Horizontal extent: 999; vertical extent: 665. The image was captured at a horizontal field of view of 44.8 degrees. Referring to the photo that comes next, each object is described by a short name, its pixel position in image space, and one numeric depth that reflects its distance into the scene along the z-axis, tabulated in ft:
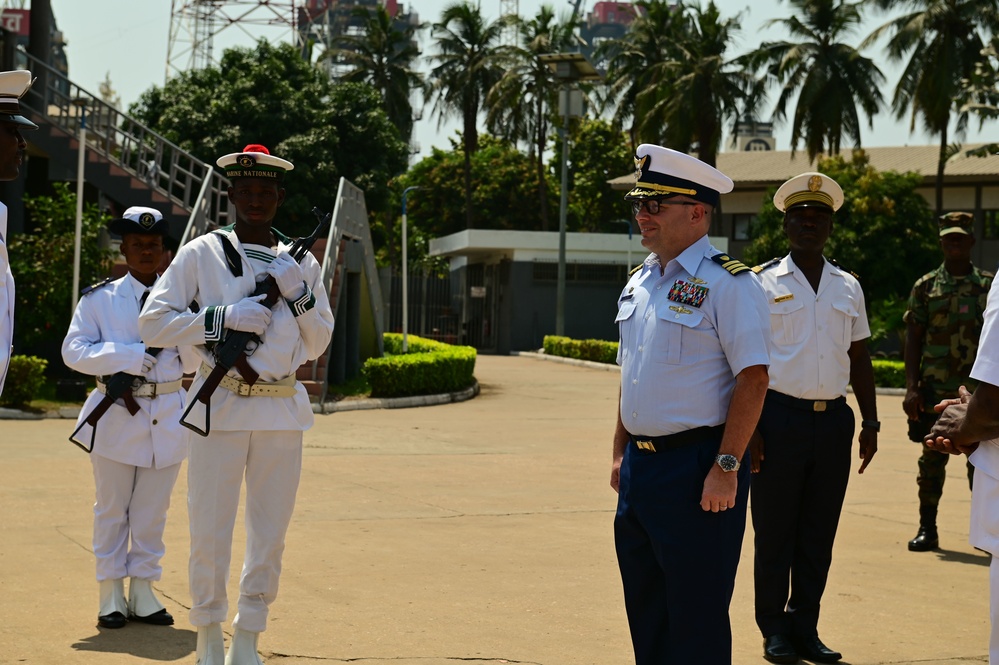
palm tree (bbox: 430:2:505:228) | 156.25
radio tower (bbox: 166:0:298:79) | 186.91
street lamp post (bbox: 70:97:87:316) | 55.57
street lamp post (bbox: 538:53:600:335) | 107.14
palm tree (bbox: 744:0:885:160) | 128.26
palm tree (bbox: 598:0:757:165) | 133.69
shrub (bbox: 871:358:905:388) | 83.56
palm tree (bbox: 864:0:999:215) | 117.60
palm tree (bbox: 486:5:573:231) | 150.92
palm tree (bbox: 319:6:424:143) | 162.81
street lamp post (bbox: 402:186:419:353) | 68.54
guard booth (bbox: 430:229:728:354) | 128.06
